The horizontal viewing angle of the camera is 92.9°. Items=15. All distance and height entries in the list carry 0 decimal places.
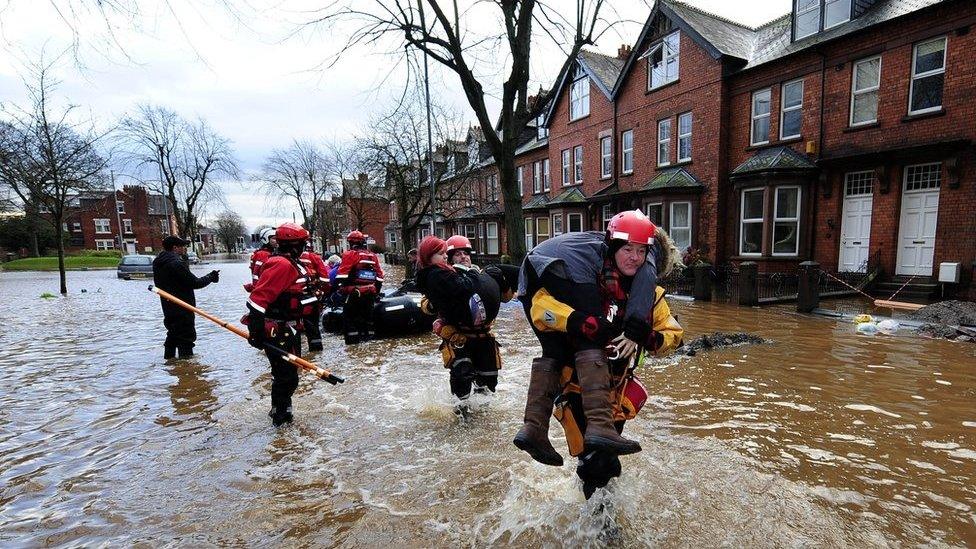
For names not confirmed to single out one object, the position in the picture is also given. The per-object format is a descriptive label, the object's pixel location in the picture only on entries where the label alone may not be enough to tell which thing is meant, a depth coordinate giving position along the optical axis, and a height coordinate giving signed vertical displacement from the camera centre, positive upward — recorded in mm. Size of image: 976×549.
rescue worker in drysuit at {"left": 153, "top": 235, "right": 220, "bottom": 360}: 7516 -720
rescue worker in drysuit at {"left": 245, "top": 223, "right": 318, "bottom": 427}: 4523 -684
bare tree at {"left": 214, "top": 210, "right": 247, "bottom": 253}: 91875 +2654
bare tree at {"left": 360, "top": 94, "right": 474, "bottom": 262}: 20891 +3240
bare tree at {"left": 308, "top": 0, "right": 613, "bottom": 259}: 9320 +3472
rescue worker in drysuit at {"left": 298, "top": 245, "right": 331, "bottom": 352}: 7383 -725
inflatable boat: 9211 -1605
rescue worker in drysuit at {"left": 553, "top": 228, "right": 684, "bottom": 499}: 2566 -960
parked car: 27030 -1411
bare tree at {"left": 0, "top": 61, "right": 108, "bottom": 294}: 16938 +3177
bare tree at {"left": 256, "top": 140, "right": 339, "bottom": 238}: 37419 +4757
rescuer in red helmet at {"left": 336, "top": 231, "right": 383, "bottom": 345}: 8836 -854
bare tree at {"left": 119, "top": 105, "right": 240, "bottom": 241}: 32125 +4767
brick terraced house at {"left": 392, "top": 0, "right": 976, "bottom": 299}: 11023 +2834
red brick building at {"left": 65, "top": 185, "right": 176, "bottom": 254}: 60438 +2464
